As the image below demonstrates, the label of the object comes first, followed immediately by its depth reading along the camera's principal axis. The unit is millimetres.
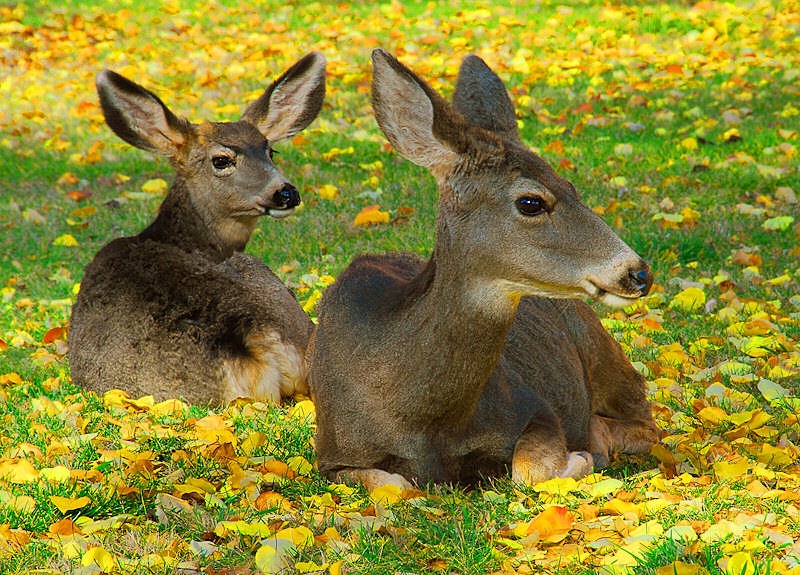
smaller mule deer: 11992
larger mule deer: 8047
